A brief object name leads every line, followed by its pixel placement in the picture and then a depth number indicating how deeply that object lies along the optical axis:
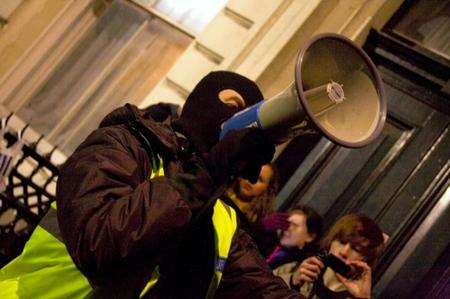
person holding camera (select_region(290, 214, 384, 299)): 2.95
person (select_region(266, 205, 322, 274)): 3.44
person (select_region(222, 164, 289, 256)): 3.38
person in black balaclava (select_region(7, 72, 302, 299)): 1.40
